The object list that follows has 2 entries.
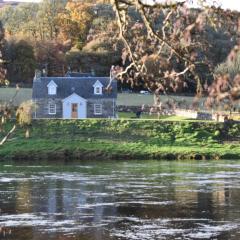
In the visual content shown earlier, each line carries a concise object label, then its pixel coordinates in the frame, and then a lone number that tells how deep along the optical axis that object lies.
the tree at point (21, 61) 175.12
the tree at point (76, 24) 179.75
